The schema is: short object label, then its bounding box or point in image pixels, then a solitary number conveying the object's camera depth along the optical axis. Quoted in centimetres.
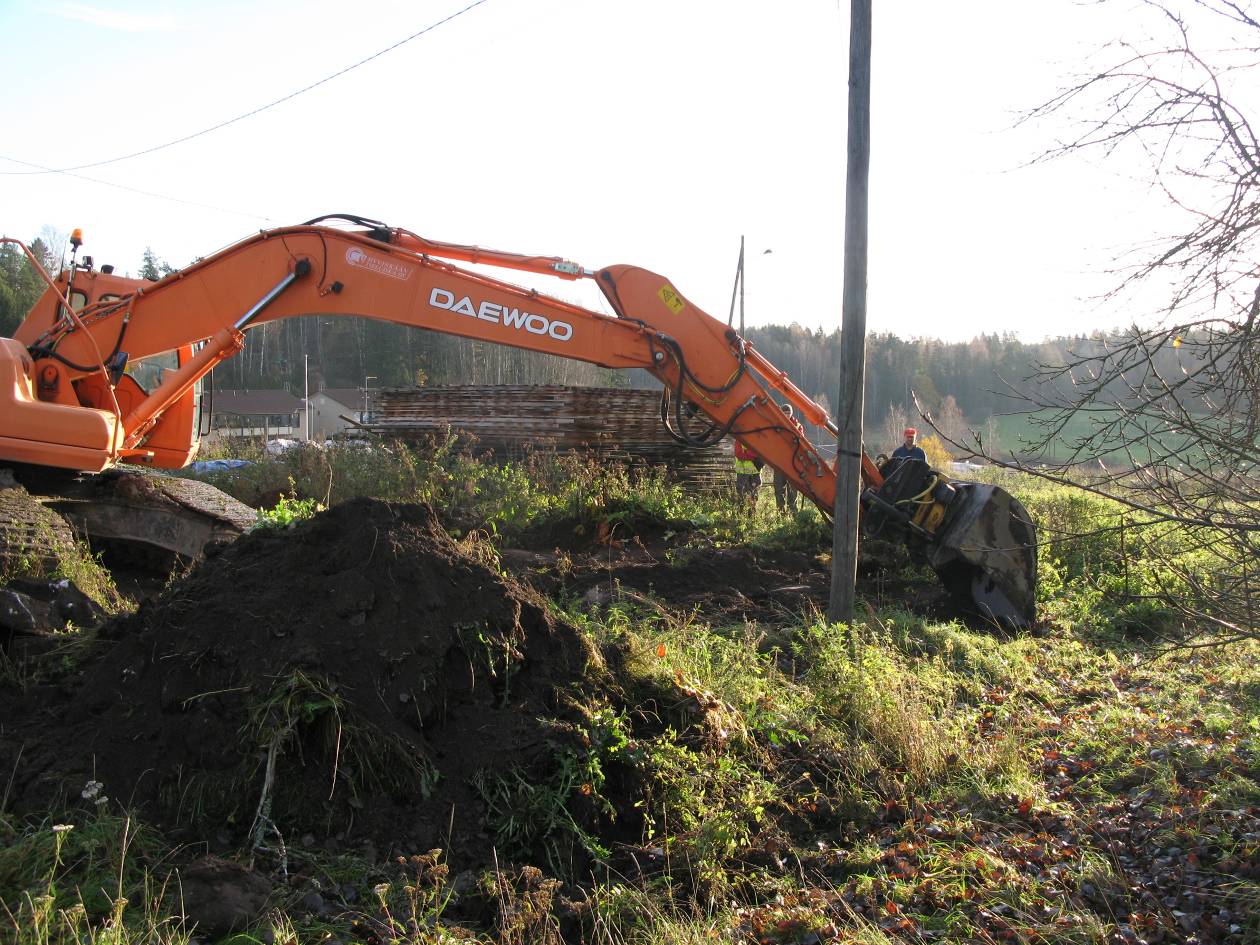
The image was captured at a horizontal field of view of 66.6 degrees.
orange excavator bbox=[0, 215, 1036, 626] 855
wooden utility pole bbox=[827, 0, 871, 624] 743
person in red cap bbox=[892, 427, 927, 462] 1216
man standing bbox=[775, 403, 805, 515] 1535
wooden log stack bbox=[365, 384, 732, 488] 1703
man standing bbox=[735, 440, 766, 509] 1577
